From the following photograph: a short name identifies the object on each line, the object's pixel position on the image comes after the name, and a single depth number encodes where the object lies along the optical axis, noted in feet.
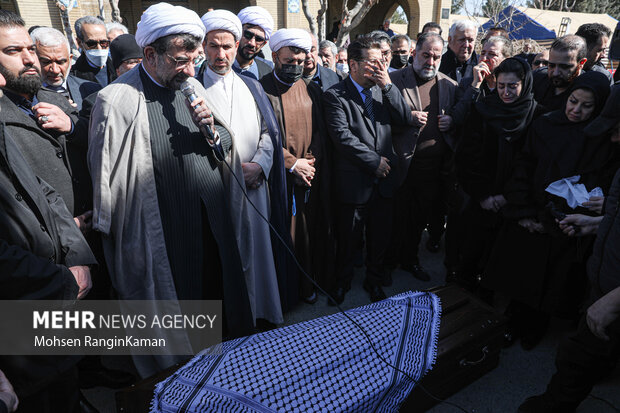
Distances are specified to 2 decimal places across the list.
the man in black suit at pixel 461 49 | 13.84
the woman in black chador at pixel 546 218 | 8.11
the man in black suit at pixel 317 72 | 13.48
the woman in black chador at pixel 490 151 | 9.18
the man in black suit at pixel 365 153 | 10.12
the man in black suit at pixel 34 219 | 4.84
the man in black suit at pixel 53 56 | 9.16
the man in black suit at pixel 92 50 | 13.17
